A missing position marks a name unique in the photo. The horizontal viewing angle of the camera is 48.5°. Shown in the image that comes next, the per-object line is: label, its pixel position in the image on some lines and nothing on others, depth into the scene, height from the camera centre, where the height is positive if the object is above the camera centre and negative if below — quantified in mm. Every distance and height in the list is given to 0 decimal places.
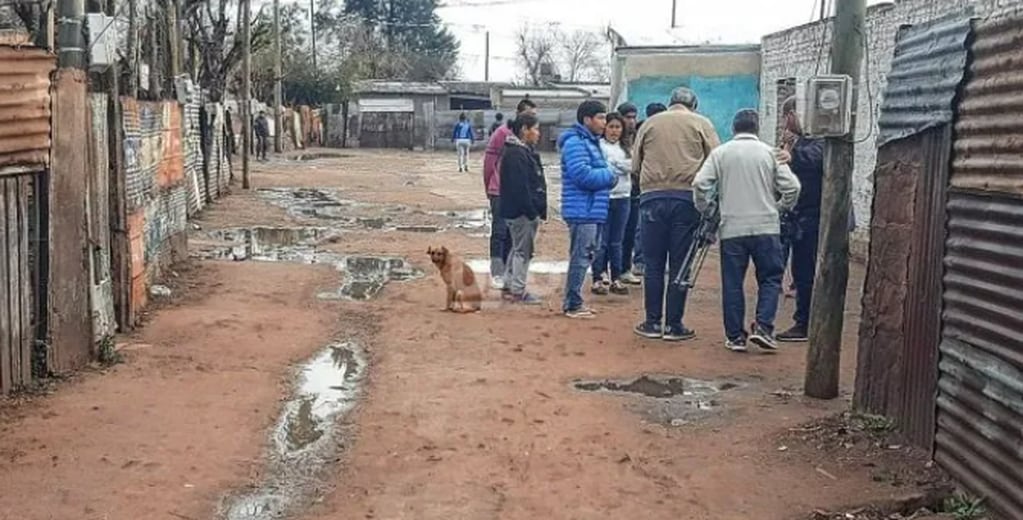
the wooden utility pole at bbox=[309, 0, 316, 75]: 58919 +5000
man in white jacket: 8023 -598
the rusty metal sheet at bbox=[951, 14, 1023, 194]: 4457 +46
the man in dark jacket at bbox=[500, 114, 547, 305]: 9625 -606
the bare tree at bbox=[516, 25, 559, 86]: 75662 +4277
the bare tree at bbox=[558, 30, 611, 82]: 77188 +4014
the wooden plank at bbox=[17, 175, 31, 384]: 6652 -1079
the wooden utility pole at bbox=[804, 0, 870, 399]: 6395 -528
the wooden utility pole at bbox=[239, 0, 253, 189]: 23219 +402
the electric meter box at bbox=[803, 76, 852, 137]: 6266 +86
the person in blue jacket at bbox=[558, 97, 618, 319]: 9203 -538
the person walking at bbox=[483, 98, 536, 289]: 10930 -949
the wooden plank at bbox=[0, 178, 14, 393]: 6426 -1227
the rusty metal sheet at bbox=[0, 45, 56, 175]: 6391 -49
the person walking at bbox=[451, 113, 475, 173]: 32250 -790
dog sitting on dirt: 9688 -1432
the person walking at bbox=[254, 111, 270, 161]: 37156 -920
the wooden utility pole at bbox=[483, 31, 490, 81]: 82000 +4065
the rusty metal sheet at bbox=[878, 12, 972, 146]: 5109 +225
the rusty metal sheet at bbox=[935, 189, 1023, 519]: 4379 -920
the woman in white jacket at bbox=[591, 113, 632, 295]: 10281 -893
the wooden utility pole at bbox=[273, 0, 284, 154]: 35625 +1405
